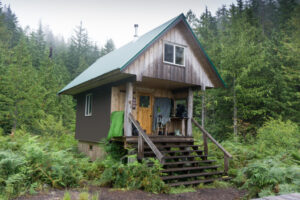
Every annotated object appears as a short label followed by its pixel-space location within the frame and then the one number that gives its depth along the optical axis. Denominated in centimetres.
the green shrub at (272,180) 711
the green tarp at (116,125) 1066
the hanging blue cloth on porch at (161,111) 1312
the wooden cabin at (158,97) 1005
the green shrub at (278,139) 1225
